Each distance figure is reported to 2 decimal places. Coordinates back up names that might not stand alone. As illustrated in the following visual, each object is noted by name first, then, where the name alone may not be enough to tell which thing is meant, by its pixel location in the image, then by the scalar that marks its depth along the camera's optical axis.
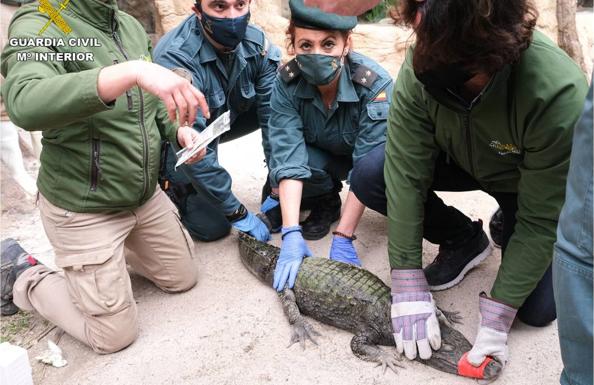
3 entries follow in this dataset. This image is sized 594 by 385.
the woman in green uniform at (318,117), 2.74
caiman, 2.18
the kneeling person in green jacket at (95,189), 2.26
